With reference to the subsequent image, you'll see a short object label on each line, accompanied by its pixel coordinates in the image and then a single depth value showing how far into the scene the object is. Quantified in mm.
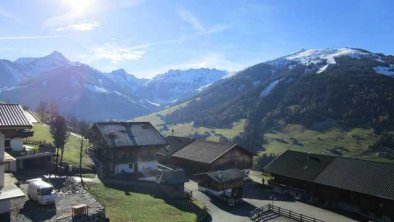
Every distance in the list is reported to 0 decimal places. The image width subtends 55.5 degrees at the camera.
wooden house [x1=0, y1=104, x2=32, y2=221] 27312
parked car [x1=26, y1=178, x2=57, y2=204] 35000
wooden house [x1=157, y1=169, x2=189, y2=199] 54812
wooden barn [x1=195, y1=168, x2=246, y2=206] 59969
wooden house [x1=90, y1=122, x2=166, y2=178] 65688
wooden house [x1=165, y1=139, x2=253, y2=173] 75625
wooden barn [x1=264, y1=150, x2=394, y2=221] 53156
